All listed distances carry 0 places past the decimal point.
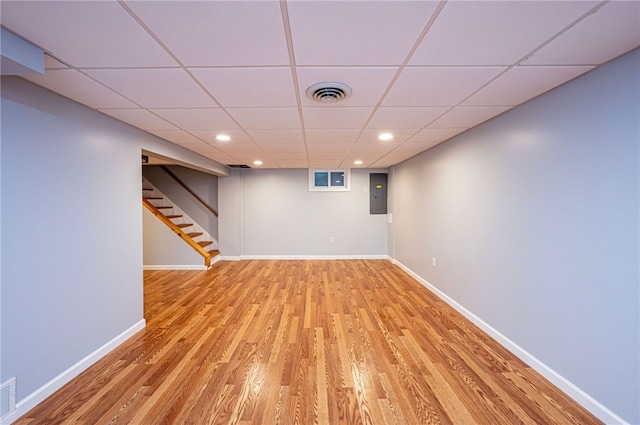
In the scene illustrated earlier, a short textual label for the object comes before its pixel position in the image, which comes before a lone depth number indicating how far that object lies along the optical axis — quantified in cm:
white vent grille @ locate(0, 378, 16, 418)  151
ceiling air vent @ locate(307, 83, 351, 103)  173
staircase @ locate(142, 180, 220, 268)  581
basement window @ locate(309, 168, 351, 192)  602
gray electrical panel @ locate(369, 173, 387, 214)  602
